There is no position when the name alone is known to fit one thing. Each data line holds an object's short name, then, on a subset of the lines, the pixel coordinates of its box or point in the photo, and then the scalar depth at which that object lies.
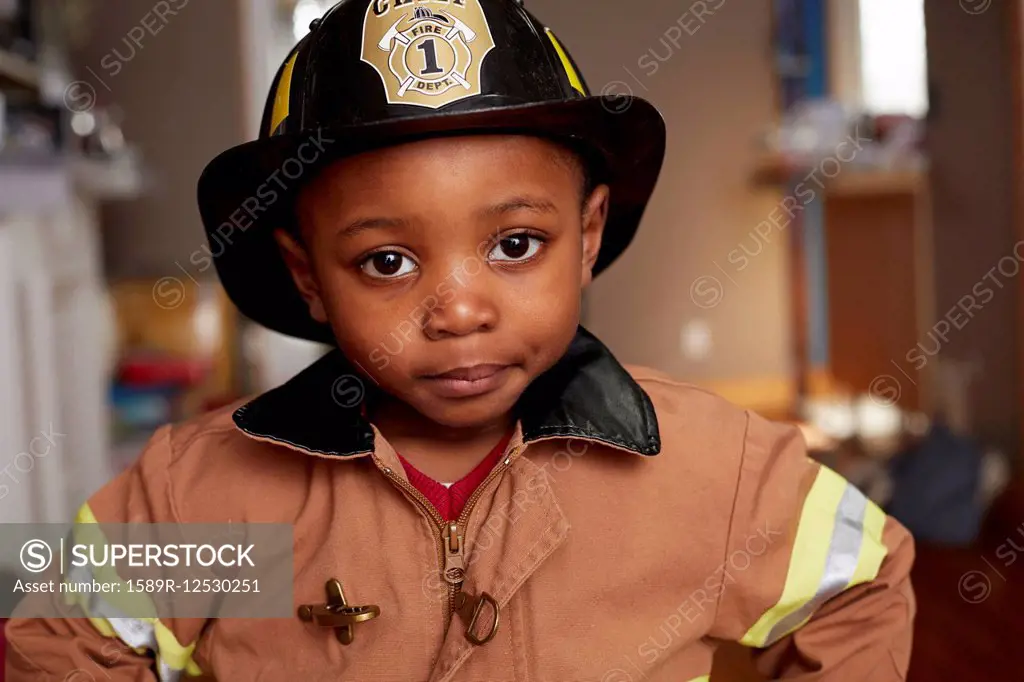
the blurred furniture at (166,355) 3.04
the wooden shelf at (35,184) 1.92
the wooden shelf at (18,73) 2.39
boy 0.73
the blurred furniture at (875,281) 2.89
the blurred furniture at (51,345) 1.92
